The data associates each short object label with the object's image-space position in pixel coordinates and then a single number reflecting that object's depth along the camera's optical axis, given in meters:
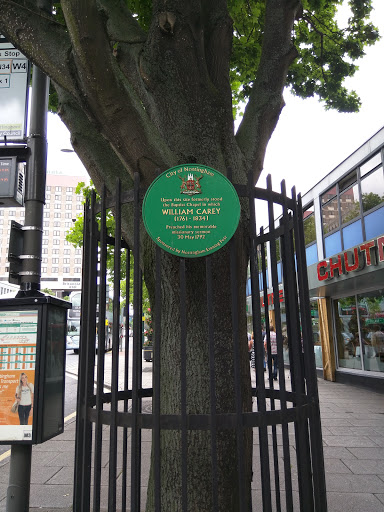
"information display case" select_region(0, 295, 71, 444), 3.41
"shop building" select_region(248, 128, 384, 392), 10.46
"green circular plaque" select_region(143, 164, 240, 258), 2.55
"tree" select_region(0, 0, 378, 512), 2.68
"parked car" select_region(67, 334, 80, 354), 32.42
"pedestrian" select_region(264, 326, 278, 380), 12.73
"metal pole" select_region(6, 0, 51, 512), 3.41
